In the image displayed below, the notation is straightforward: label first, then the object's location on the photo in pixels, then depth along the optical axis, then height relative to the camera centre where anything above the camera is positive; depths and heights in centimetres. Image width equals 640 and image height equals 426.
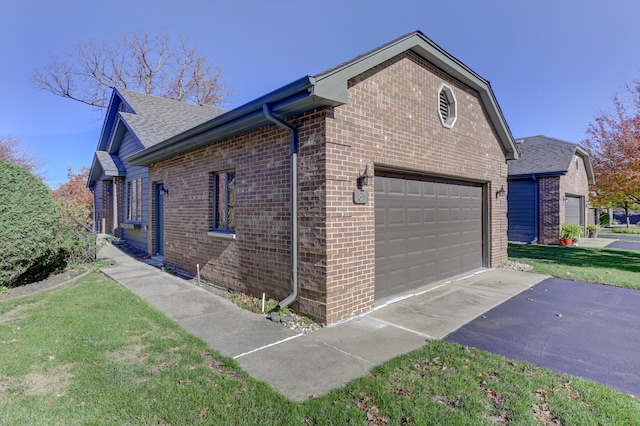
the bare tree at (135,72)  2127 +1057
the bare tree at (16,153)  2229 +440
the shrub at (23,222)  640 -17
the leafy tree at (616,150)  1033 +252
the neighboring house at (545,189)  1534 +111
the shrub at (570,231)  1490 -97
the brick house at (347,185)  480 +56
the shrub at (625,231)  2416 -163
